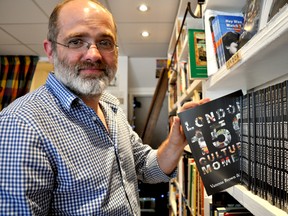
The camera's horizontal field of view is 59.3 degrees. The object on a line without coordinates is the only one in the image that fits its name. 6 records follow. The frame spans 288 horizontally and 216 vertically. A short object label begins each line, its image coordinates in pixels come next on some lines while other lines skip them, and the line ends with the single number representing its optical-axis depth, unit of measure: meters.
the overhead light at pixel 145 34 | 3.06
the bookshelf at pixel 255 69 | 0.51
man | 0.64
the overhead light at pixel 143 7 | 2.42
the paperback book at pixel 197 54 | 1.09
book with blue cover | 0.87
